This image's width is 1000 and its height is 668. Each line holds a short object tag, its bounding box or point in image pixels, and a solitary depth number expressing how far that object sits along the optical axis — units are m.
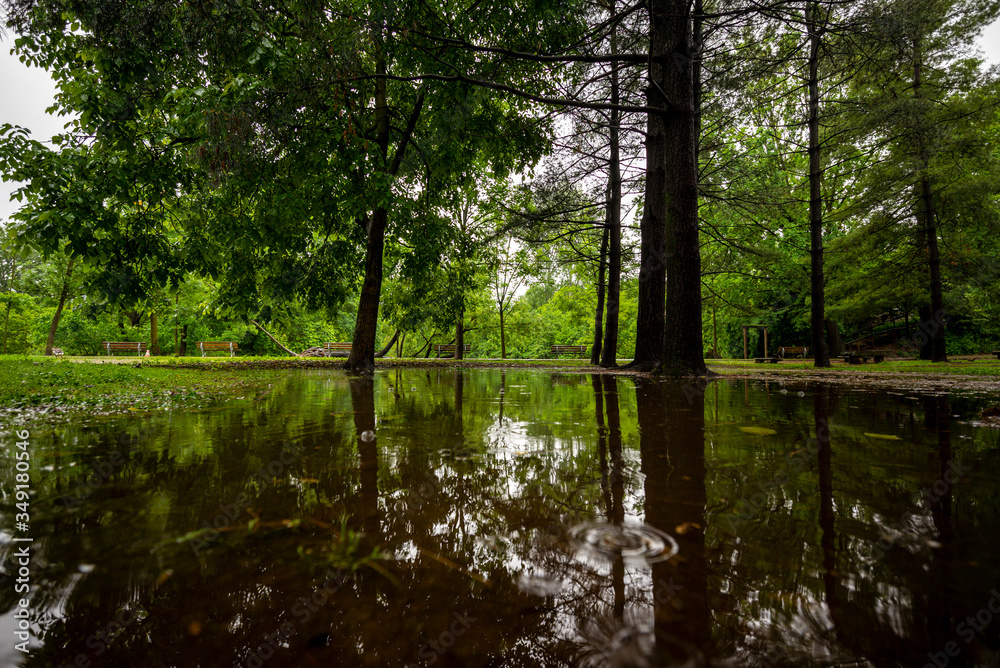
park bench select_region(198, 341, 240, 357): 26.61
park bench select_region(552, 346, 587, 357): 32.25
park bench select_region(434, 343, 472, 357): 28.78
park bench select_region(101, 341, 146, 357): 26.55
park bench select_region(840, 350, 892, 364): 13.15
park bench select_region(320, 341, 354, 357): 27.52
